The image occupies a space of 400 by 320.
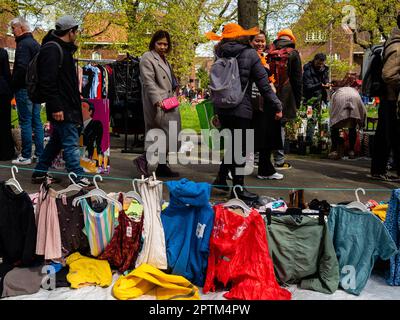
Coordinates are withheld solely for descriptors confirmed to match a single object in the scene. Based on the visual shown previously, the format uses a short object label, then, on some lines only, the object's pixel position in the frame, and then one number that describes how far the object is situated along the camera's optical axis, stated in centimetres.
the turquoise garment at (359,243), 324
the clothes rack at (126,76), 812
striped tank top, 342
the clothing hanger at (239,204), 333
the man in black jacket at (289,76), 629
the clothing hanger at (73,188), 351
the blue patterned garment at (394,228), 327
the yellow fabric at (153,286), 305
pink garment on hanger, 333
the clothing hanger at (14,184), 340
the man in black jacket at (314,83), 861
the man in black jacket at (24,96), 619
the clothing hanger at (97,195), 346
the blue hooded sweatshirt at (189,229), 327
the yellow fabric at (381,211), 372
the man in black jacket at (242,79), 463
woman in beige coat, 548
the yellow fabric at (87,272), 323
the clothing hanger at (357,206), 332
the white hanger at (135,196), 345
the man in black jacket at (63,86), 479
